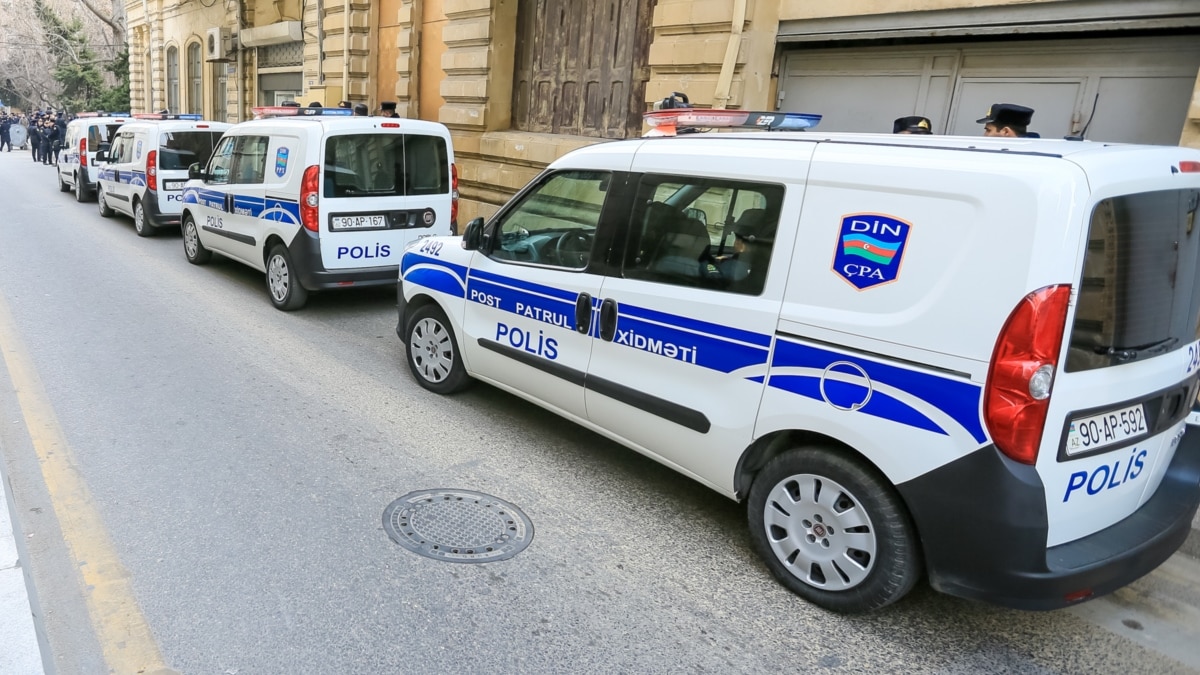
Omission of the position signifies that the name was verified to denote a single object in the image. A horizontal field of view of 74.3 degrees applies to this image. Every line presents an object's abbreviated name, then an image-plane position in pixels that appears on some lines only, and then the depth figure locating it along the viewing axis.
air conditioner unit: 23.25
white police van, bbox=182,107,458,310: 7.22
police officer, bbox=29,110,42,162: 28.33
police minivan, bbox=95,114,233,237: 11.48
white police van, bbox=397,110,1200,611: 2.65
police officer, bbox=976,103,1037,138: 5.18
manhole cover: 3.58
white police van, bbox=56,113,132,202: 15.19
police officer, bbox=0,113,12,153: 34.66
